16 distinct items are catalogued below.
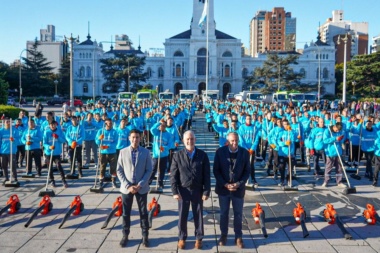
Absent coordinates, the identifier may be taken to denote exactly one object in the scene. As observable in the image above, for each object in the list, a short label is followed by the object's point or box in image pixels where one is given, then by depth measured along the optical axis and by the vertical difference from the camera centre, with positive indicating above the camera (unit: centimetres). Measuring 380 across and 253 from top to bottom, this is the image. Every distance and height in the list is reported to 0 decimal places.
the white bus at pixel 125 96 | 4875 +83
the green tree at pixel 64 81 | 8043 +412
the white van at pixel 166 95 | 4747 +94
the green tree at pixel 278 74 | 6781 +483
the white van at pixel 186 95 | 5008 +102
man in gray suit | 714 -123
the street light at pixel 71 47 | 2670 +346
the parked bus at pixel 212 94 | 5402 +125
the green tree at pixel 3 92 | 3822 +92
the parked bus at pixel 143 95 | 4547 +88
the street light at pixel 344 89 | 3061 +114
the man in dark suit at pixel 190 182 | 687 -125
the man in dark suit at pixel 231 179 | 700 -123
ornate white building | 8756 +846
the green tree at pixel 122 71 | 7025 +537
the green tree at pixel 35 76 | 7406 +461
